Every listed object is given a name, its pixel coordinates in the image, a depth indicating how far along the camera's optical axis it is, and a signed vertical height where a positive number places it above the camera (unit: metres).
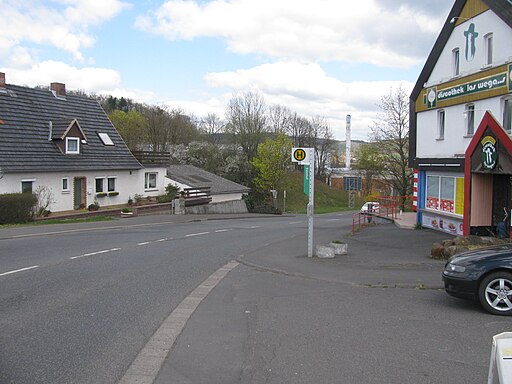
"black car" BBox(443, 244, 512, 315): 8.28 -1.66
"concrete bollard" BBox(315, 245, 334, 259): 14.64 -2.16
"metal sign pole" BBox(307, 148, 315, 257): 13.91 -0.66
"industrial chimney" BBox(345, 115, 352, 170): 129.00 +6.43
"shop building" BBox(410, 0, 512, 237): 17.94 +1.84
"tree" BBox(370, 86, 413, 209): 44.50 +2.17
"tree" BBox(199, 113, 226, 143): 78.25 +6.74
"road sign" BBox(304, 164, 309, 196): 13.89 -0.18
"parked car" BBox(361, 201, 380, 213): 32.07 -2.24
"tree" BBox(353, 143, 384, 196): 48.16 +0.94
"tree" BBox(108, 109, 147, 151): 57.44 +4.53
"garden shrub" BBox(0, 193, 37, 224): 26.05 -1.81
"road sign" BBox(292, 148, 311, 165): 13.82 +0.40
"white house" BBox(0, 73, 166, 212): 30.85 +1.13
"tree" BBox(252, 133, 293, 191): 61.00 +1.01
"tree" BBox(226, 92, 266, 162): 68.75 +5.18
